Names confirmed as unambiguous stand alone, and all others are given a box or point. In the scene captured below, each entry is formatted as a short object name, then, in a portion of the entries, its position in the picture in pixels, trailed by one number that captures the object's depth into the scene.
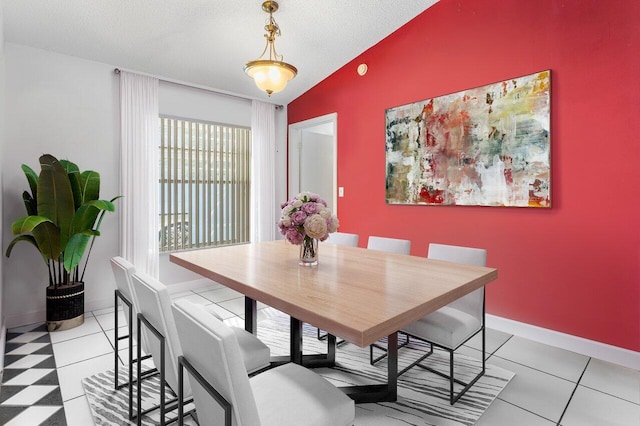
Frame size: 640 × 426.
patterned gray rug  1.88
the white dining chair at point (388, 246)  2.69
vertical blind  4.32
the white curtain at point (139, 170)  3.74
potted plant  2.79
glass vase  2.08
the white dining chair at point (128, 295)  1.68
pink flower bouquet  1.94
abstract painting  2.83
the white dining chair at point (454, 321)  1.96
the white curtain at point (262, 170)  4.95
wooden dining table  1.24
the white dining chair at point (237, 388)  0.95
